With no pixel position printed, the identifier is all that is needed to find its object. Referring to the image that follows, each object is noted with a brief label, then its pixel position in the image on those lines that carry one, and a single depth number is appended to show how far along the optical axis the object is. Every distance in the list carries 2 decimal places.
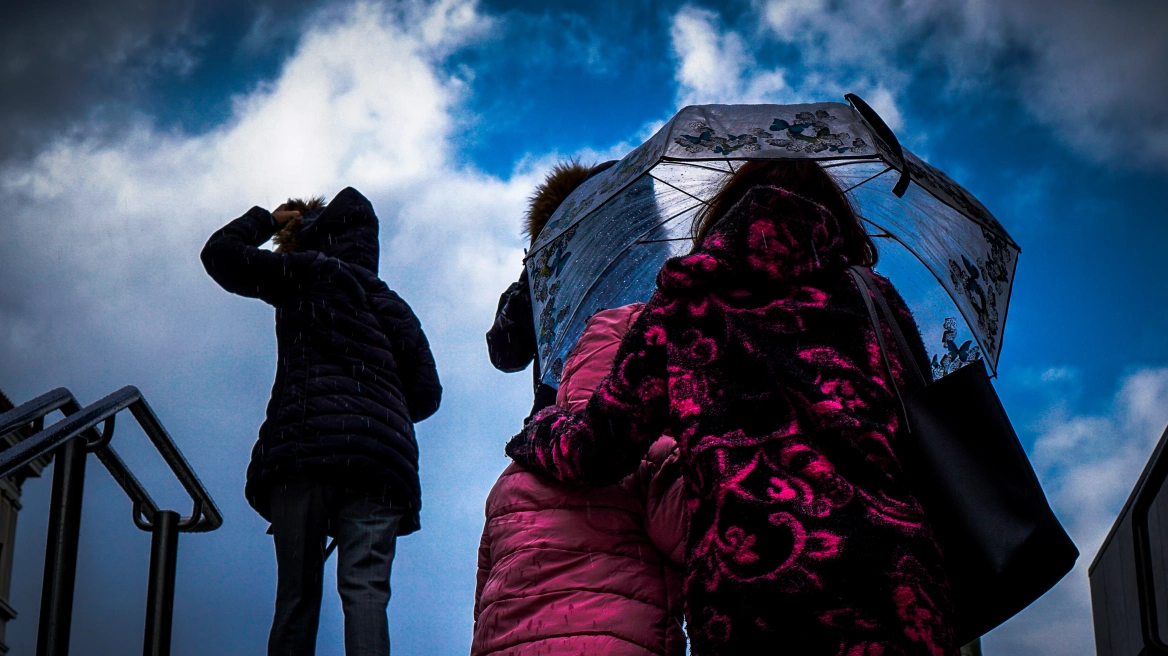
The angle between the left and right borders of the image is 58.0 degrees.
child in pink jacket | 1.81
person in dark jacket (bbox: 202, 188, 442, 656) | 3.53
